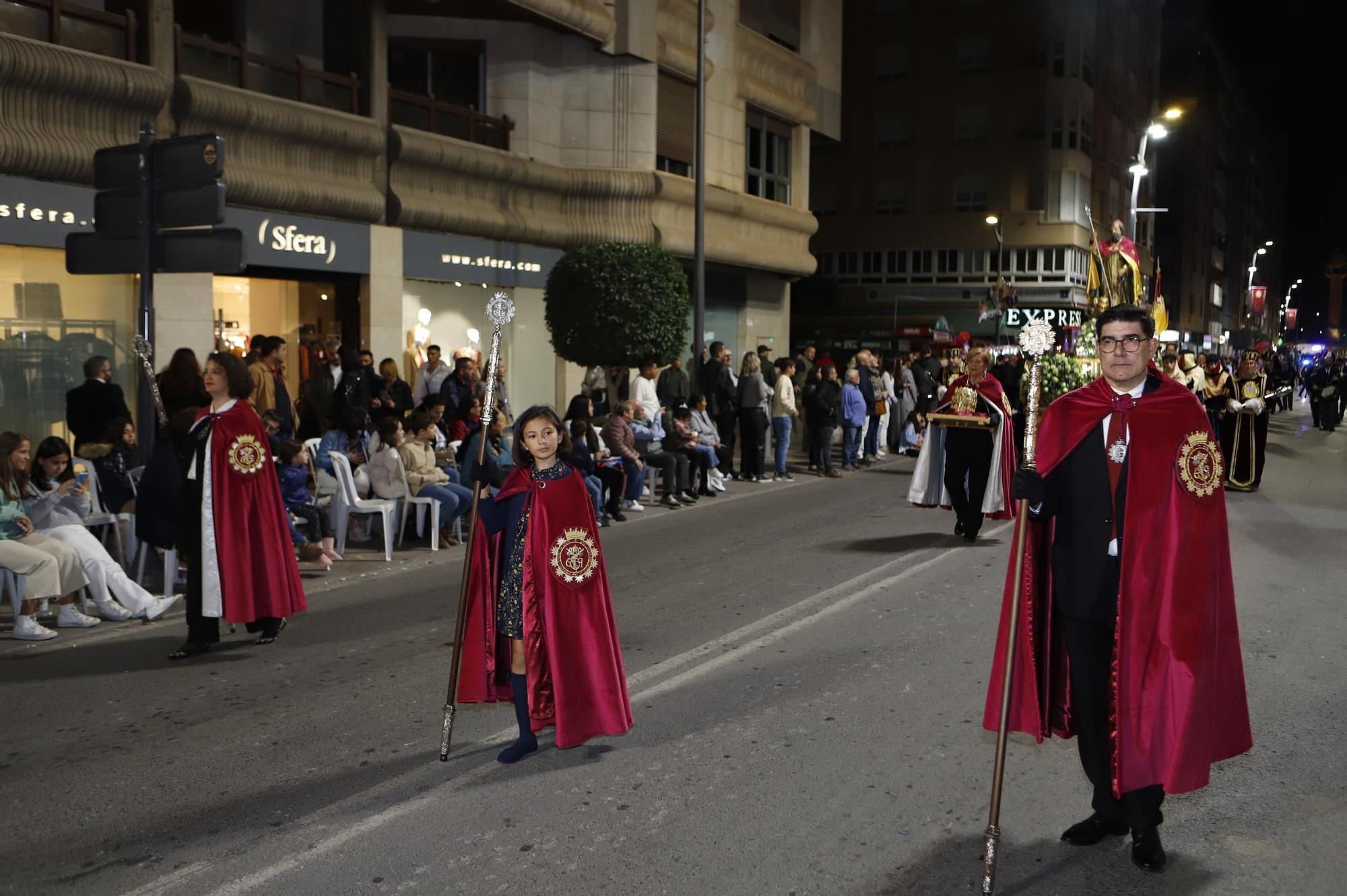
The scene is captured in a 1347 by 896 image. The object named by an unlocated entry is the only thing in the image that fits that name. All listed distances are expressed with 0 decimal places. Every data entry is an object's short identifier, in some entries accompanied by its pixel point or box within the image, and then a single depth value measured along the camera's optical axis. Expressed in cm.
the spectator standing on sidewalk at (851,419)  2078
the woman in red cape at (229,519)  787
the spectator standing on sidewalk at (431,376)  1838
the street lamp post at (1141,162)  2967
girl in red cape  564
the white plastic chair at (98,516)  999
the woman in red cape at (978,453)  1252
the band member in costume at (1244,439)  1797
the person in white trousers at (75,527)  887
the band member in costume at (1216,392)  1844
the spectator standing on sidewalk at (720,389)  1933
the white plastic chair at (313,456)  1172
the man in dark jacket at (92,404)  1126
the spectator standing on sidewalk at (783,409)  1967
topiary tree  1898
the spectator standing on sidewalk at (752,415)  1866
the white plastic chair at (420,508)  1210
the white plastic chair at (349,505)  1170
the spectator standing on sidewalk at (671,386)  1862
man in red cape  450
